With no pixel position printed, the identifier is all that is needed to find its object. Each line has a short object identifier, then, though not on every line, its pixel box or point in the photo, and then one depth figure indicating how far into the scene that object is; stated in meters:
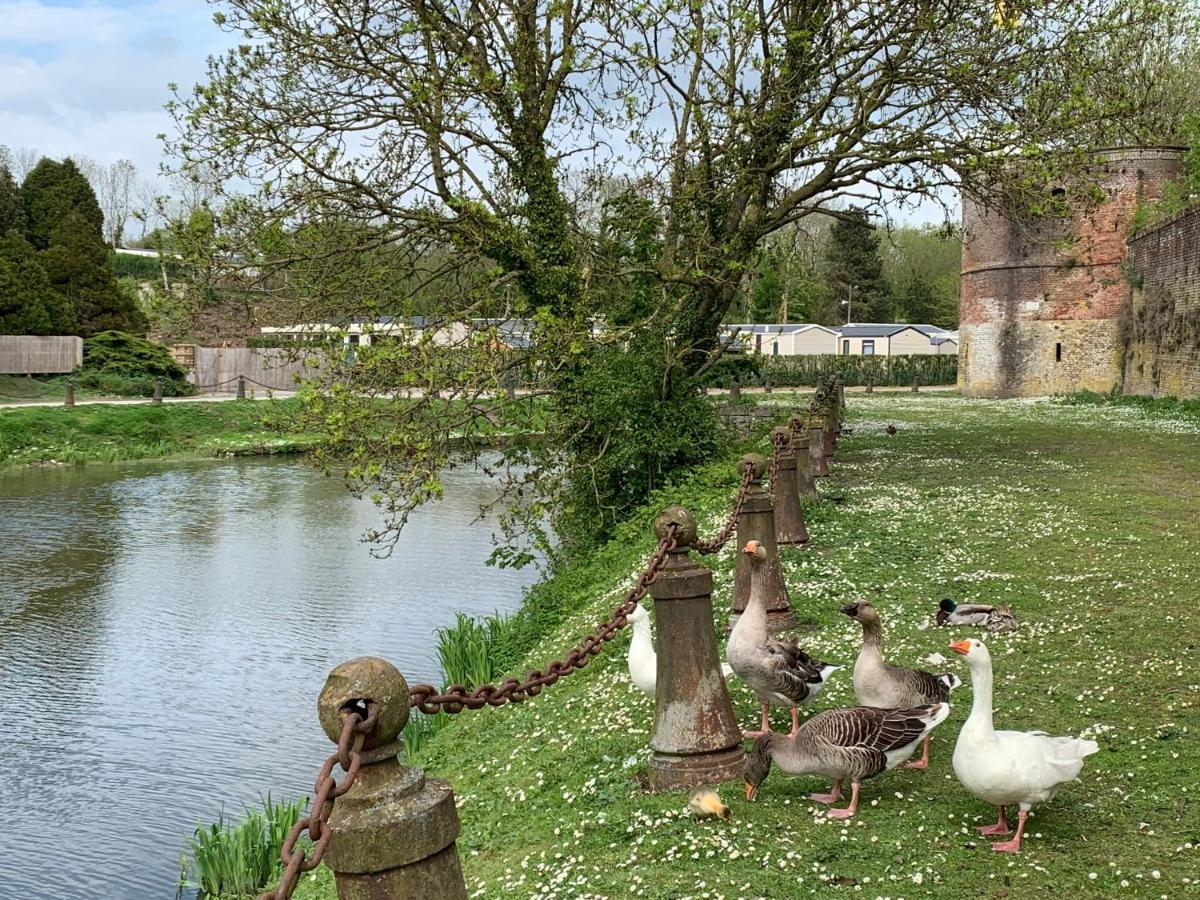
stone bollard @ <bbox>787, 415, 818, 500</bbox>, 13.49
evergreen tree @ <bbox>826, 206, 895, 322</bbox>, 81.67
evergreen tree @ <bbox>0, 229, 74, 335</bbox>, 47.22
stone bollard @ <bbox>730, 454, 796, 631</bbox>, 8.09
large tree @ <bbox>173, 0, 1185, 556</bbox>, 14.53
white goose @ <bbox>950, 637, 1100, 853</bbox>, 4.83
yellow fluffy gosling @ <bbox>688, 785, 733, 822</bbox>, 5.32
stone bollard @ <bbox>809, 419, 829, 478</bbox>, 16.70
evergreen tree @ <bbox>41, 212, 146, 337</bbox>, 50.72
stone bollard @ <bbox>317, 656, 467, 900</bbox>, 2.87
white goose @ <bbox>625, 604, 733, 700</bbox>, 6.87
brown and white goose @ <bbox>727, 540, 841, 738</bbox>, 6.09
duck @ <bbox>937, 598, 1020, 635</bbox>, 8.34
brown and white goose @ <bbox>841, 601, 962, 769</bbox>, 5.80
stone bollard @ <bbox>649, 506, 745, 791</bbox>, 5.78
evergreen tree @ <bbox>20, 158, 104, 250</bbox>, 54.25
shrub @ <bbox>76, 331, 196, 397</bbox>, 47.38
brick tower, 42.81
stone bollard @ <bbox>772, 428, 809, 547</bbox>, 11.45
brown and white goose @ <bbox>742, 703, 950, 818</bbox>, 5.27
